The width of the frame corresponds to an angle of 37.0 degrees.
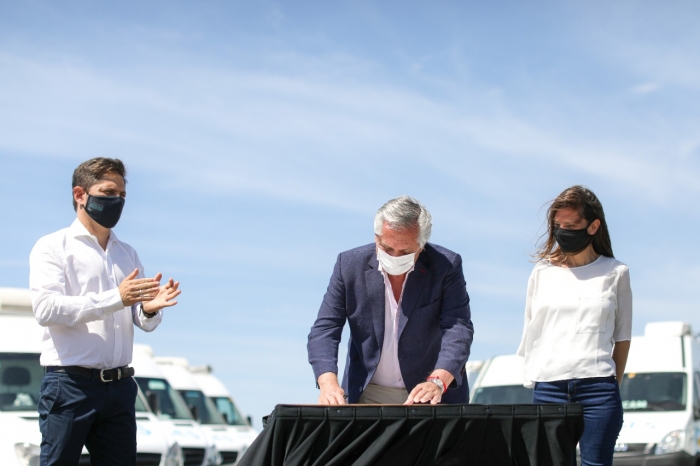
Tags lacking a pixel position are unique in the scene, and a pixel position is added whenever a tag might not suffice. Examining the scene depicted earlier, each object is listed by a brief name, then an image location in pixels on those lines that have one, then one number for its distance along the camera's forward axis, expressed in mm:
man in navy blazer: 5125
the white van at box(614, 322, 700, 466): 11695
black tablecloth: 4062
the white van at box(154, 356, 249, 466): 18906
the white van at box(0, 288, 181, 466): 9521
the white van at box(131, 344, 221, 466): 14155
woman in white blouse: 5305
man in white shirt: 5199
